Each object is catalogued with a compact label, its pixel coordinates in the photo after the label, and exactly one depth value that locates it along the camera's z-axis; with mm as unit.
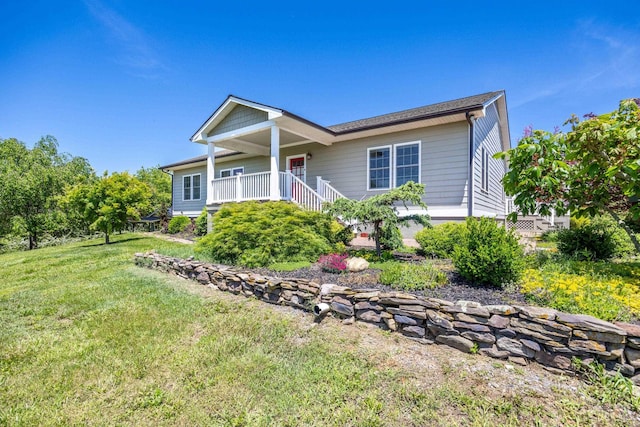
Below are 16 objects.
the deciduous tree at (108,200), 11367
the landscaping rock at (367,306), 3524
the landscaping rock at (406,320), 3250
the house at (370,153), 8930
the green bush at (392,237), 5629
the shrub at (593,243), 5520
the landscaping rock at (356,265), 4943
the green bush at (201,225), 12922
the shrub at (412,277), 3914
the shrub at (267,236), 5785
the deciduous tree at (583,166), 3377
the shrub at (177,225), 14711
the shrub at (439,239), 6035
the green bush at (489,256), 3750
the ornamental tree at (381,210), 5441
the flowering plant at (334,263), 4927
